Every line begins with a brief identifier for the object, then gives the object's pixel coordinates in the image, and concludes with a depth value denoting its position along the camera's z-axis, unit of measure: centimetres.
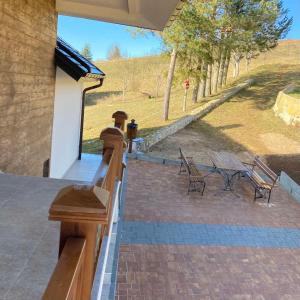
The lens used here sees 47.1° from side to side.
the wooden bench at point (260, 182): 844
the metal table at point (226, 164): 881
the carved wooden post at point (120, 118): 556
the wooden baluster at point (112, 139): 311
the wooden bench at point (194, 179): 850
